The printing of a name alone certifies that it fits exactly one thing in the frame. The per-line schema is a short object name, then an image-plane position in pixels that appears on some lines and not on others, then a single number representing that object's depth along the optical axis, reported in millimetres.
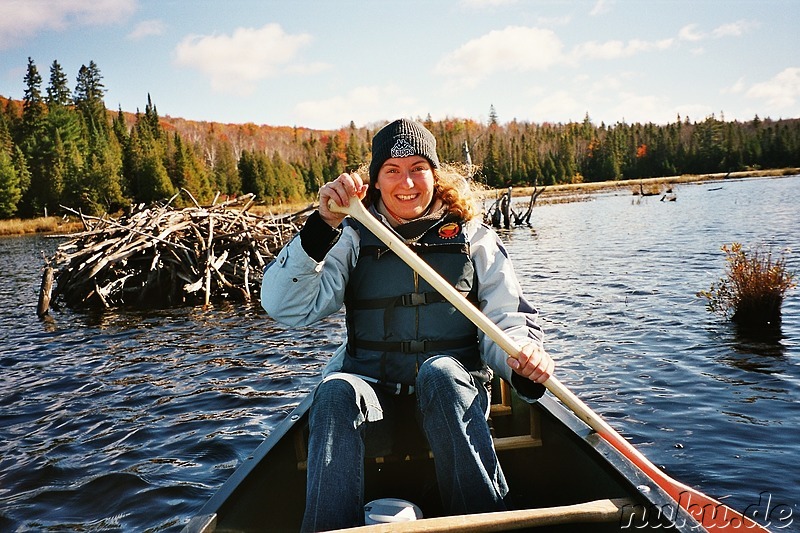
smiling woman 2547
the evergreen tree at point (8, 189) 54281
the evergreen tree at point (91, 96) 88500
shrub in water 8461
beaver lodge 12578
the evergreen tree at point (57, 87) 85500
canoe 2121
